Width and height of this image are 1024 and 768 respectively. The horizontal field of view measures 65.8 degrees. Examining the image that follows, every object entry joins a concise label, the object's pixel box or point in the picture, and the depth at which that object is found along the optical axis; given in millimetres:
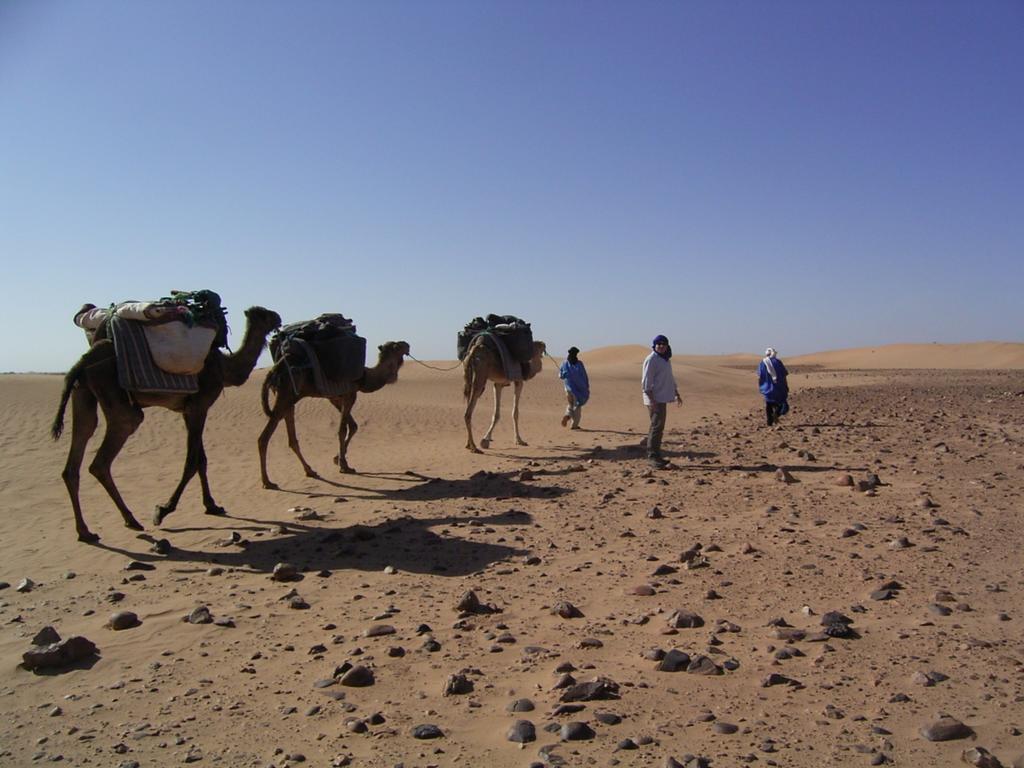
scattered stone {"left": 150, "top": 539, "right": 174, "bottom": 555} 7867
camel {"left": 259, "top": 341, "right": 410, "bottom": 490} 11398
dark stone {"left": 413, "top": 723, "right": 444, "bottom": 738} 3918
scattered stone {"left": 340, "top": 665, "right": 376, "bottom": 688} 4535
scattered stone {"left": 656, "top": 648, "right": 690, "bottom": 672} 4516
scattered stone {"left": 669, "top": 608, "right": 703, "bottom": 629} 5164
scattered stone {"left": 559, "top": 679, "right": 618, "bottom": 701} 4203
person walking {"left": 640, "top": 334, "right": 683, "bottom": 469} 11508
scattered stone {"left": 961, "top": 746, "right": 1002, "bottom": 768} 3359
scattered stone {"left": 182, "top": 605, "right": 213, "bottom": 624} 5742
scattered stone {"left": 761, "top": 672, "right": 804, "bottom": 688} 4242
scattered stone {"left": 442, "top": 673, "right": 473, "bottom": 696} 4383
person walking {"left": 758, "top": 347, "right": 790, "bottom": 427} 16719
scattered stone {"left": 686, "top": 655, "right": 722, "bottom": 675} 4441
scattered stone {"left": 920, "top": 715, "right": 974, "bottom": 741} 3615
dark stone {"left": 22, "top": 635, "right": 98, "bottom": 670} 5027
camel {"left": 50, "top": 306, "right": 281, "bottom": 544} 8289
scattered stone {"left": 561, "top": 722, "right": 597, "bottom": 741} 3799
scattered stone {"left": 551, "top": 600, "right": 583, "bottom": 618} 5512
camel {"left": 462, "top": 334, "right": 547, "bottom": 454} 14344
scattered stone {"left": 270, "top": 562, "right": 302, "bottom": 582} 6777
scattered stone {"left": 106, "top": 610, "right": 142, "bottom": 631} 5703
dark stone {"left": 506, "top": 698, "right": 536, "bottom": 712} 4133
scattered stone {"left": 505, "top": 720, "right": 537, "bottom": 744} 3826
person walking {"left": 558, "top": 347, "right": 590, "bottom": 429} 17172
